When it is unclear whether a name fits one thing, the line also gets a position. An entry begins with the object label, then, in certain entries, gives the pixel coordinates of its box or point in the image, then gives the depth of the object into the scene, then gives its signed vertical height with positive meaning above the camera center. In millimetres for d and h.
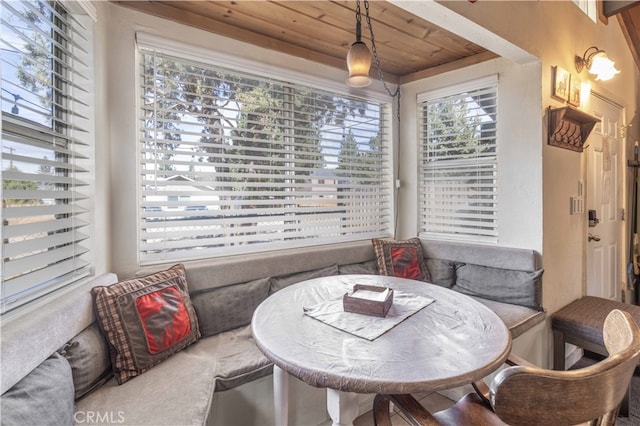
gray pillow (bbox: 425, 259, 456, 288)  2594 -554
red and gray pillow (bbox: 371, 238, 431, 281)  2525 -432
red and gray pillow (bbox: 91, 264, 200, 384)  1349 -524
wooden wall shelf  2188 +595
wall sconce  2439 +1124
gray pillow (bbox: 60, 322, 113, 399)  1188 -599
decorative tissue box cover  1228 -382
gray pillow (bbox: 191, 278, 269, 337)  1771 -571
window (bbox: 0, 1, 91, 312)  1131 +260
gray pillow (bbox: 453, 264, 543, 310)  2146 -575
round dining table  844 -447
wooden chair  616 -373
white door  2732 +55
